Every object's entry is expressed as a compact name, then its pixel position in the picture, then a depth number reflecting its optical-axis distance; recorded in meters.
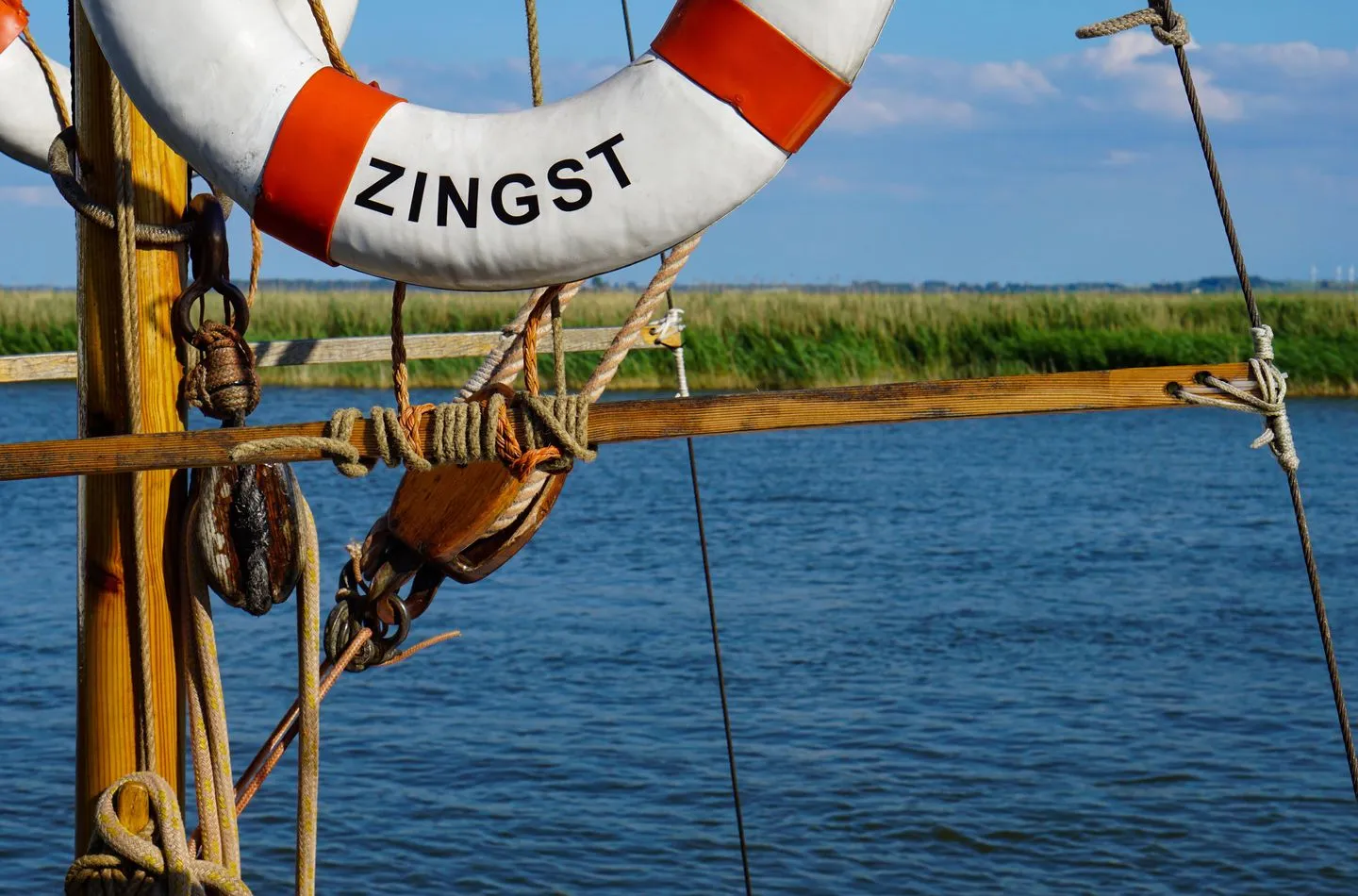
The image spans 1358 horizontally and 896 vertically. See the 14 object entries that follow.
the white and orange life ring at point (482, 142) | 2.92
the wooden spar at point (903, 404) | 2.95
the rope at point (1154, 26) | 3.15
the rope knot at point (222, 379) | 3.27
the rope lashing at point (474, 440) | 3.04
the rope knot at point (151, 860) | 3.32
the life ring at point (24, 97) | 3.69
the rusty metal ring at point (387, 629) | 3.64
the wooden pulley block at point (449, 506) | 3.44
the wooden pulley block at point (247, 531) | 3.29
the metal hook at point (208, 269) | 3.31
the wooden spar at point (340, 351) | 4.29
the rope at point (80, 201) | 3.29
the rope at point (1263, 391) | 2.96
